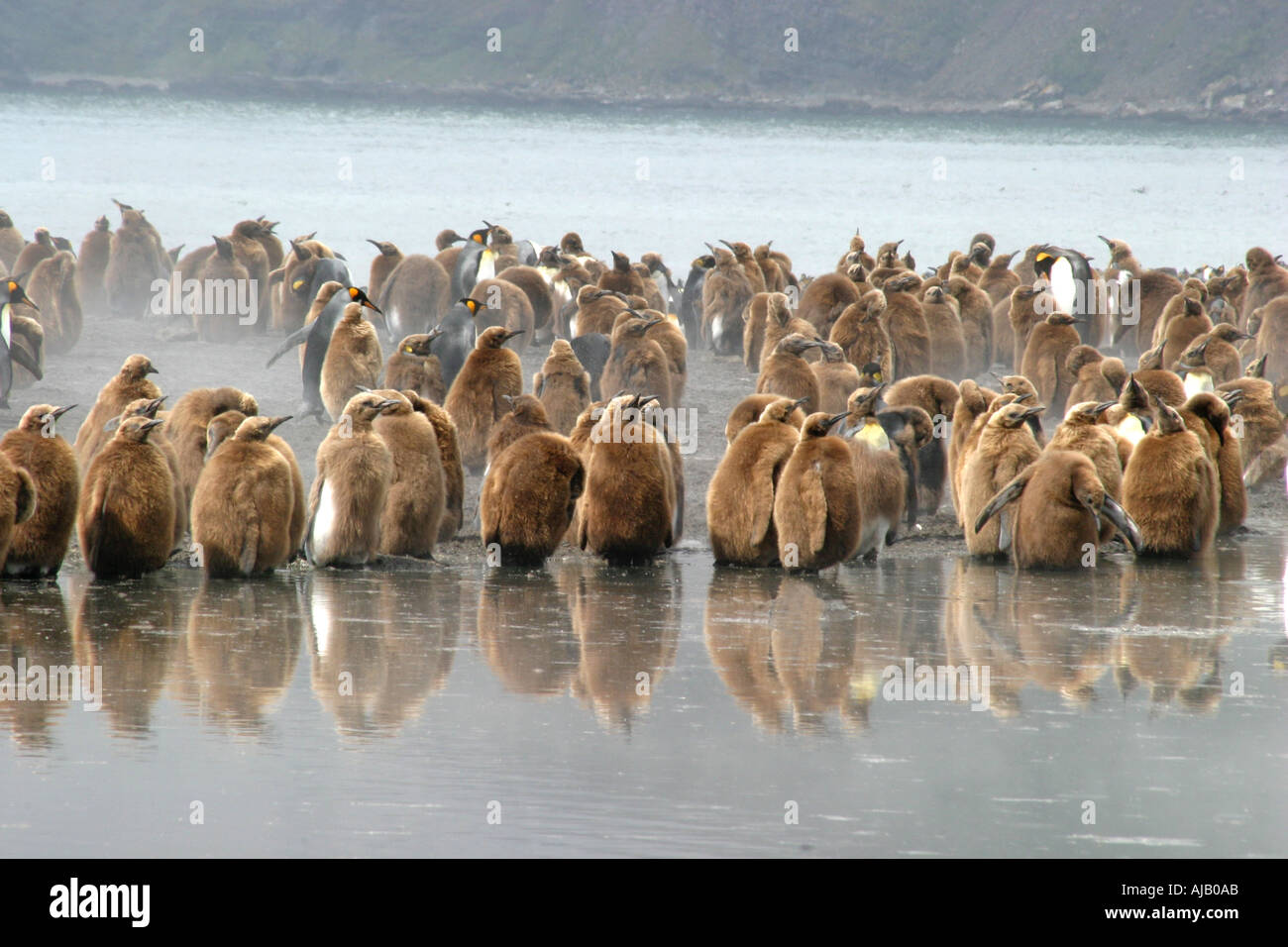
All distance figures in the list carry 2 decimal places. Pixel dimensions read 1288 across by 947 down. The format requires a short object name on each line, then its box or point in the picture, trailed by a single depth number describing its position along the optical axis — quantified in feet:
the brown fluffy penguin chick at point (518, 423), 46.42
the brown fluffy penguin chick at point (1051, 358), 66.74
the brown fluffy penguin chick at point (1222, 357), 64.75
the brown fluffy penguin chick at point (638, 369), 62.28
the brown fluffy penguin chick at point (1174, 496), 43.88
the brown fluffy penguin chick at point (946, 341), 74.38
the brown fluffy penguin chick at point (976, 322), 79.00
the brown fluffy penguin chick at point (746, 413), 47.78
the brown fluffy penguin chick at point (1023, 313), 78.33
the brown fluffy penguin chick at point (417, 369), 56.39
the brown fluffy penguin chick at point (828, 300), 73.00
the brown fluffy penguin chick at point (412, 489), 42.78
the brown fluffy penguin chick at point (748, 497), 42.32
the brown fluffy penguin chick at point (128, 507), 39.17
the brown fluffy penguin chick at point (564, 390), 55.67
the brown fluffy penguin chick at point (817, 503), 41.39
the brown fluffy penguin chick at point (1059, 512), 41.98
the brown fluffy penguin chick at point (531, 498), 42.42
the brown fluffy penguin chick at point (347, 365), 59.57
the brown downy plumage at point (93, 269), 106.42
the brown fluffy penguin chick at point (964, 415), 50.11
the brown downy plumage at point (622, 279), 86.84
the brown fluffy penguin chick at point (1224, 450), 48.16
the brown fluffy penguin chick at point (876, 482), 44.62
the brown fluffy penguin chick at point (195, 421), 44.27
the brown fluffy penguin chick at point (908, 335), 70.44
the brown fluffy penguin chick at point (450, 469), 45.88
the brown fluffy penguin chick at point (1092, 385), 59.15
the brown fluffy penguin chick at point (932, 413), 51.65
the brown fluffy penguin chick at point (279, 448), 41.39
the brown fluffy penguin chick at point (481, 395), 53.11
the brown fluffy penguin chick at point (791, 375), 57.41
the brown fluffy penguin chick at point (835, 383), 58.49
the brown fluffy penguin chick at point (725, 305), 88.02
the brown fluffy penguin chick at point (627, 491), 42.73
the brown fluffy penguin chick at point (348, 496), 40.88
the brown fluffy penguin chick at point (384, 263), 95.55
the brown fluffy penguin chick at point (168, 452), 41.68
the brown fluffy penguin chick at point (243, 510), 39.47
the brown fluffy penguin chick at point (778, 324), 67.51
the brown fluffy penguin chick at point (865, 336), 64.85
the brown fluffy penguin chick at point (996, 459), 45.27
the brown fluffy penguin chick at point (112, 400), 45.57
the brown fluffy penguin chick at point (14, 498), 36.78
